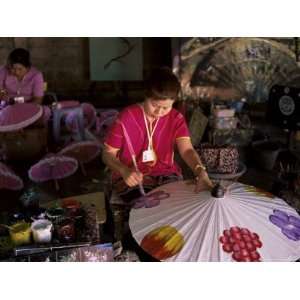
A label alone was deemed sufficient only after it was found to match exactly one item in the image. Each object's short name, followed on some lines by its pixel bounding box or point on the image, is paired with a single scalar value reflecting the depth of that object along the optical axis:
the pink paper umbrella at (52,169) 4.71
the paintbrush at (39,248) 2.38
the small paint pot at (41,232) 2.47
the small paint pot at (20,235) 2.47
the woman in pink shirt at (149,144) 2.92
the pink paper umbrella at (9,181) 4.61
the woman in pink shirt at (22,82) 5.21
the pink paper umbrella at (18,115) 4.55
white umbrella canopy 2.16
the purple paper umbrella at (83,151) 5.00
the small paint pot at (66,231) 2.52
